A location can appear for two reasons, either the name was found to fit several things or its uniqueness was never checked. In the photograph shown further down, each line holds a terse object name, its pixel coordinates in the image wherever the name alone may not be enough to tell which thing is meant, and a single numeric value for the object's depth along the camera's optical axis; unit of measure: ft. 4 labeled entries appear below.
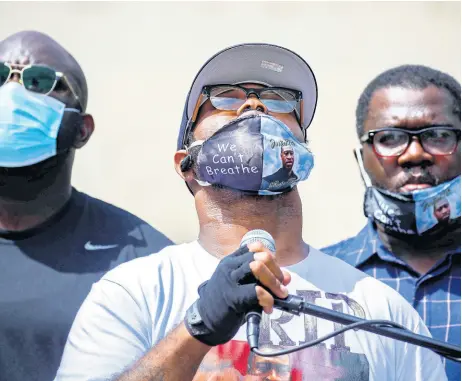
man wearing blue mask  29.01
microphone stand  17.13
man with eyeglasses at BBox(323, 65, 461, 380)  31.78
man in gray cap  19.10
